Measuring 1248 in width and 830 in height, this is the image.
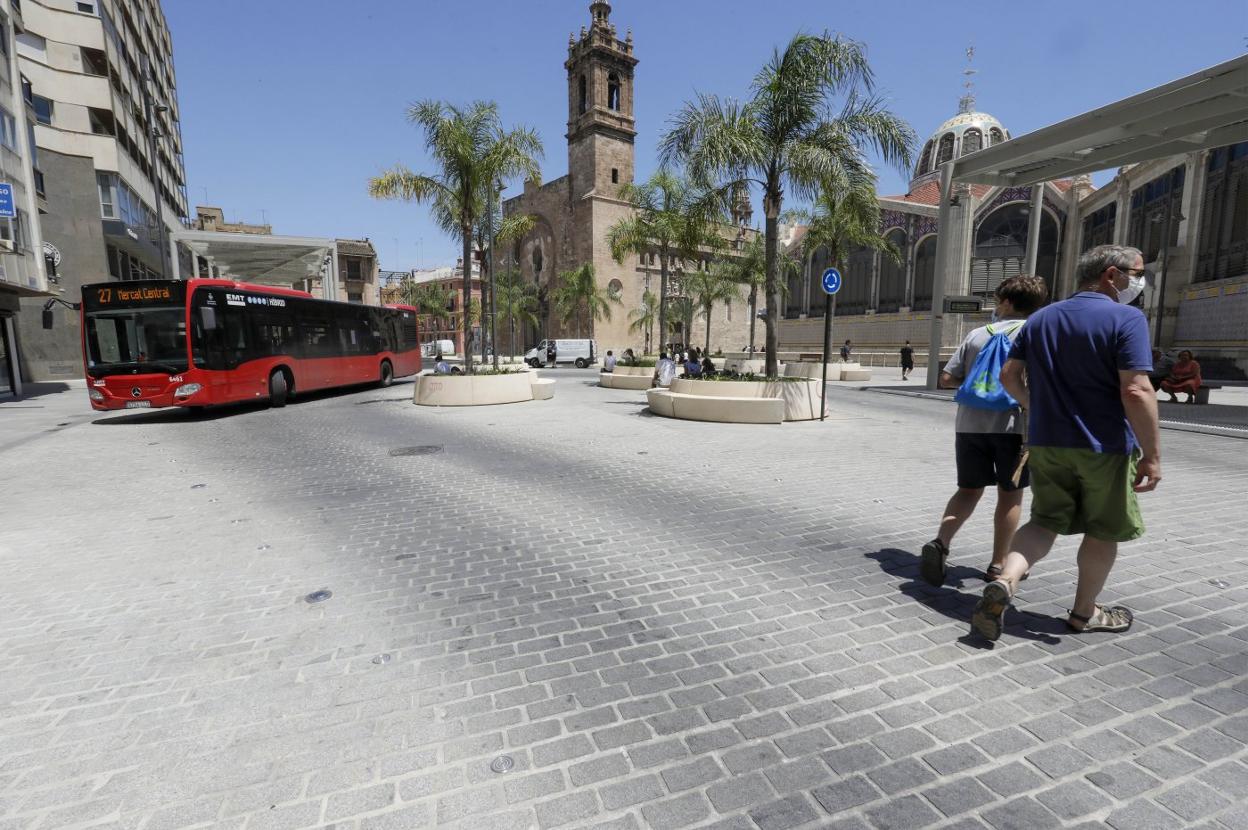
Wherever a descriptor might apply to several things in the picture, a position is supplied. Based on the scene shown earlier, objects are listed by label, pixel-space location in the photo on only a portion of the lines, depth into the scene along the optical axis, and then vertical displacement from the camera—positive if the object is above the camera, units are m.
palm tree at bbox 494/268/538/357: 55.41 +3.63
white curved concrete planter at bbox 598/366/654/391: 20.17 -1.39
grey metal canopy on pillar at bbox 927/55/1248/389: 11.69 +4.54
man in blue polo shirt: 2.77 -0.44
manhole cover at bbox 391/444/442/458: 8.79 -1.64
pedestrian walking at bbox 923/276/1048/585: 3.60 -0.62
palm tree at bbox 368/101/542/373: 15.88 +4.60
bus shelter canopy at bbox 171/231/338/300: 23.03 +3.71
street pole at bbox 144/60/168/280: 34.41 +13.89
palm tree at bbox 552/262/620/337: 48.77 +3.41
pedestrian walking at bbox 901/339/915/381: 27.84 -1.11
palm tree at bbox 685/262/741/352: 36.56 +3.53
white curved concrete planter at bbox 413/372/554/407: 14.83 -1.28
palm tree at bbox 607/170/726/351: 19.32 +4.49
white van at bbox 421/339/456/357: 49.36 -0.77
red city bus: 12.27 -0.07
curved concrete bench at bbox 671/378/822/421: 11.88 -1.10
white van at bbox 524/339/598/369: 42.84 -1.04
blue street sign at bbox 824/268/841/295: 11.95 +1.07
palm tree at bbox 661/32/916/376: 11.68 +4.02
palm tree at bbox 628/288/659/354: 53.94 +1.90
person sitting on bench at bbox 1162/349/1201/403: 14.50 -1.08
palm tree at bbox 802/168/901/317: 12.80 +3.35
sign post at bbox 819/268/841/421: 11.95 +1.00
